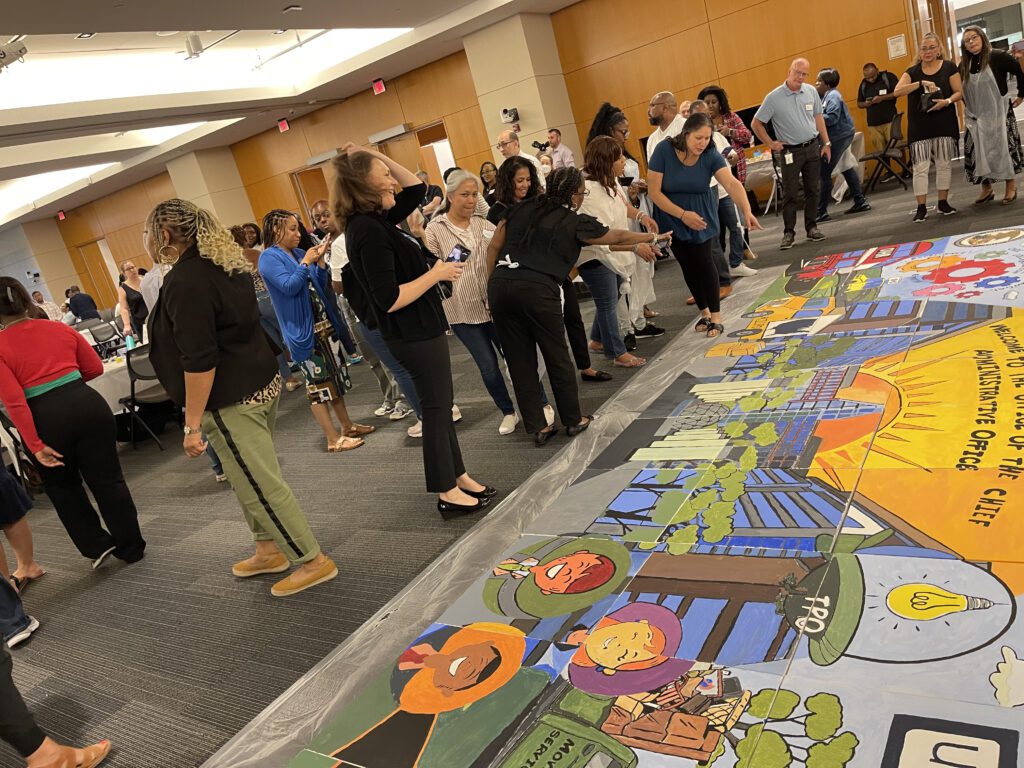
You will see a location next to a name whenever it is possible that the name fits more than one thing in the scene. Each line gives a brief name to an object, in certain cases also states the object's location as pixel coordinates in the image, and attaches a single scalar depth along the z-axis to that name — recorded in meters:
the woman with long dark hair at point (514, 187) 3.29
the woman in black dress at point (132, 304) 6.73
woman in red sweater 3.01
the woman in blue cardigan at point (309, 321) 3.87
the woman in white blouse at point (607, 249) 4.06
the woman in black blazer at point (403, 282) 2.53
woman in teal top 4.12
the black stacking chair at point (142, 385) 5.75
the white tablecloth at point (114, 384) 5.91
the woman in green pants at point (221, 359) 2.30
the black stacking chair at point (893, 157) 7.93
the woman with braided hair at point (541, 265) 3.21
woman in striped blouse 3.37
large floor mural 1.52
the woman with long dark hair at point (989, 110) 5.18
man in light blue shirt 5.79
